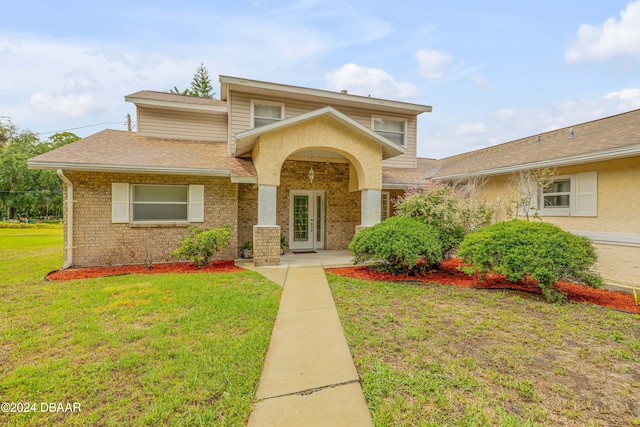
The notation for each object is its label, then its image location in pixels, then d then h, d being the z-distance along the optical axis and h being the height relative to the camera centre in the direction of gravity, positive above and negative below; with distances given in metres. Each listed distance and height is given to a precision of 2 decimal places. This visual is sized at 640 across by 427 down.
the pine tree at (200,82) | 35.66 +15.51
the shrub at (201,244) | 8.91 -1.07
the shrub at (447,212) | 8.51 -0.04
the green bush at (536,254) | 5.99 -0.93
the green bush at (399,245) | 7.60 -0.92
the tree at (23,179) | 32.66 +3.38
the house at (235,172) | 9.24 +1.27
